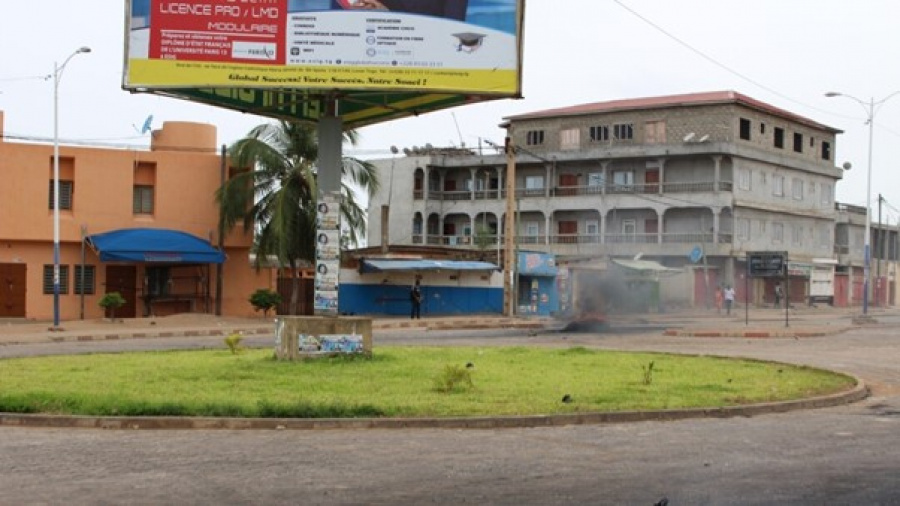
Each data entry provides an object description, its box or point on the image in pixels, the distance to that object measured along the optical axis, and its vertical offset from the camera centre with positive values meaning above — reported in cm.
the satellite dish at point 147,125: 4338 +542
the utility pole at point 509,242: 4325 +102
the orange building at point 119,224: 3775 +119
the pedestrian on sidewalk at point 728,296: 5331 -123
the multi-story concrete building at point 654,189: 6475 +536
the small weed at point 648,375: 1560 -157
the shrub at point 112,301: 3666 -156
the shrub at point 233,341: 1989 -154
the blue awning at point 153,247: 3762 +38
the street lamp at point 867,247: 4796 +131
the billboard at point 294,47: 1920 +392
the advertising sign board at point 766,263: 3716 +36
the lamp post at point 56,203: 3416 +170
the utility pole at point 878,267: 8119 +73
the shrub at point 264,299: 4025 -149
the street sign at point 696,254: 5722 +95
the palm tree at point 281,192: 4019 +266
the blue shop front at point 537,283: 5231 -83
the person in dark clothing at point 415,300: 4400 -150
